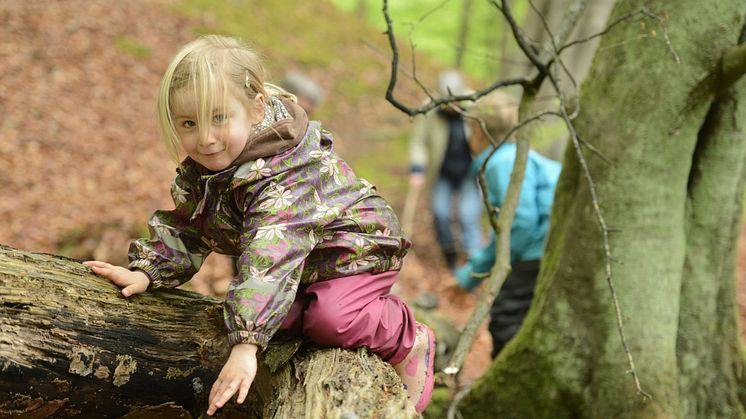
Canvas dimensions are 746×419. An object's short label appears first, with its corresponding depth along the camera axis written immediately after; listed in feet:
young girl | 6.65
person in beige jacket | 24.39
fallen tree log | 6.68
